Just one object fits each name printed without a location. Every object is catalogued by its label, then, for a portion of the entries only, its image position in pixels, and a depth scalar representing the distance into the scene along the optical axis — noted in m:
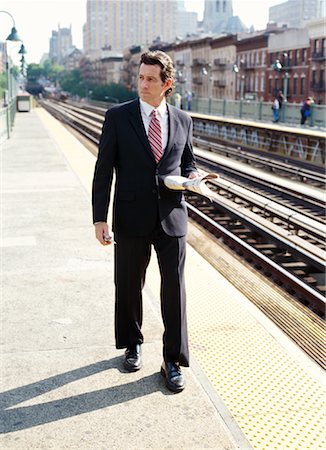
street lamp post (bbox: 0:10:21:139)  27.14
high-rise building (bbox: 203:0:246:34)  184.50
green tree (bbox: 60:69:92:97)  163.50
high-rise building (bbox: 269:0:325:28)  184.52
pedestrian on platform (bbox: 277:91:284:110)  32.39
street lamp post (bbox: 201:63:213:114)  44.30
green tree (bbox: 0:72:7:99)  91.71
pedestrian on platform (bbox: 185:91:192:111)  48.83
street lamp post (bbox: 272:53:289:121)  31.39
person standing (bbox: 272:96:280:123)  31.38
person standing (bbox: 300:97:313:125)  28.66
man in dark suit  4.23
